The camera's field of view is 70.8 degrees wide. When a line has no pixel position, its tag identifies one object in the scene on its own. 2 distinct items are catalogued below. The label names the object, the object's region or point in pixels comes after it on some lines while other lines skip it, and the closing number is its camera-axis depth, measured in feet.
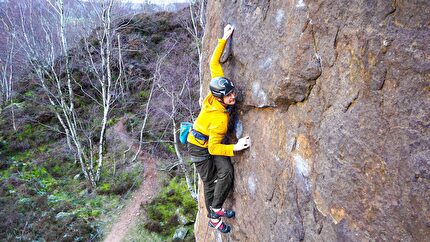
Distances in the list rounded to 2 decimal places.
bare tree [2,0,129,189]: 46.91
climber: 13.19
